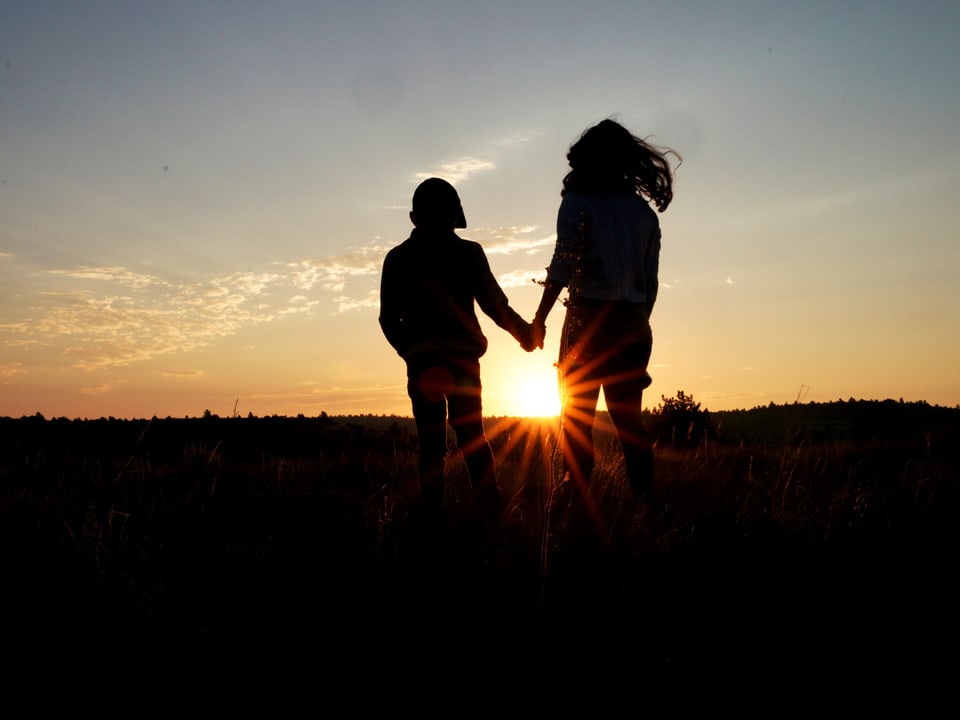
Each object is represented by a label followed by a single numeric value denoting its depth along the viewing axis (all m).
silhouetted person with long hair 4.19
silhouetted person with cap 4.22
